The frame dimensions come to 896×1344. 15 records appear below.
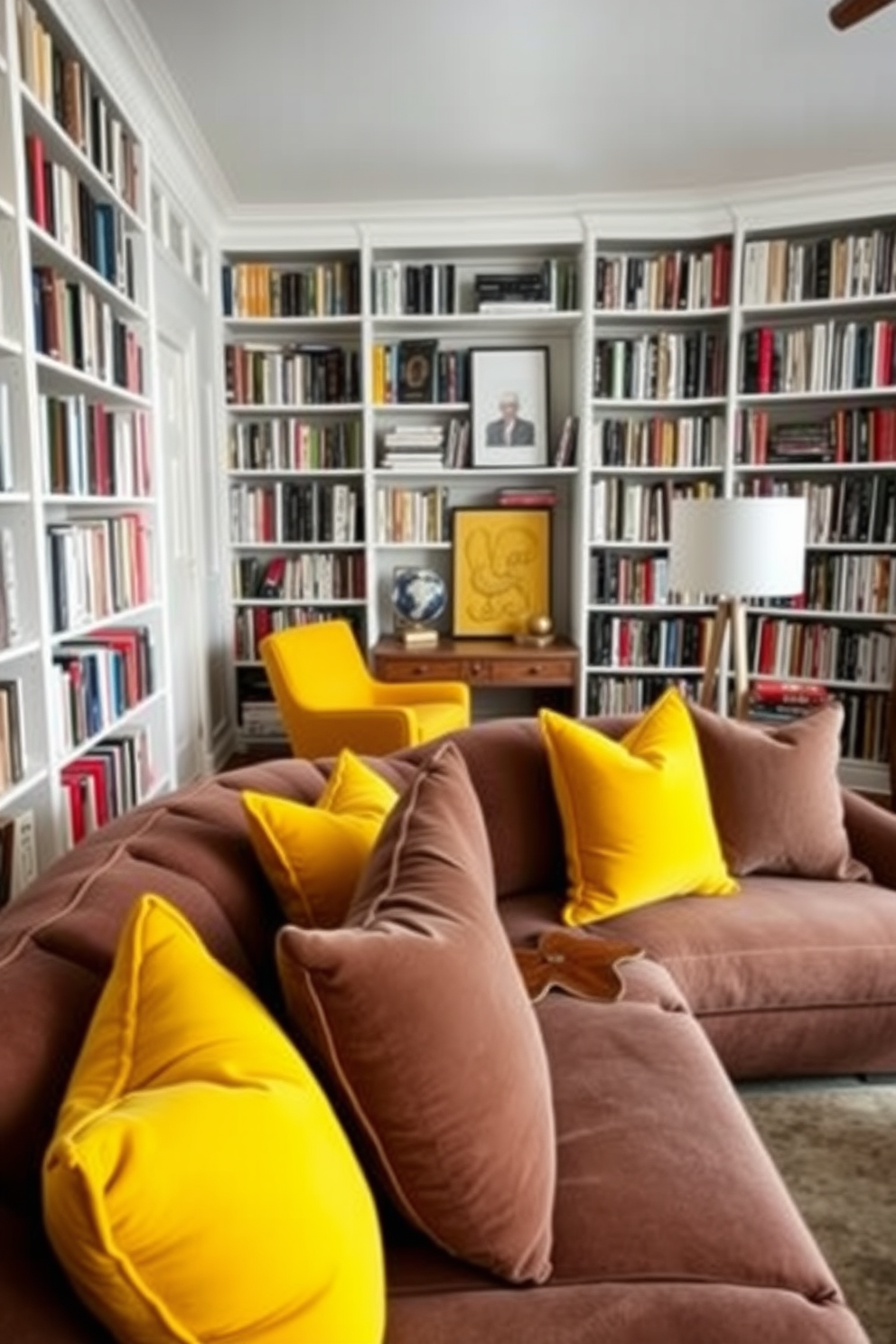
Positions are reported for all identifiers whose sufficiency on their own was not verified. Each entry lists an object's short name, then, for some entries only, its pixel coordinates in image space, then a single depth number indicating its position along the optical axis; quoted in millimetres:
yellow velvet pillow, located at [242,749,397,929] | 1310
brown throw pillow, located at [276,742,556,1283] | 878
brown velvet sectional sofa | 883
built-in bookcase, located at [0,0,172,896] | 2207
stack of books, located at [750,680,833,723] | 3904
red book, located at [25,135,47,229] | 2291
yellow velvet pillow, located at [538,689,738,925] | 1907
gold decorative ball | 4453
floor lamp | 2697
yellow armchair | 3387
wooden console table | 4156
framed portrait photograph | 4465
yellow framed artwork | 4559
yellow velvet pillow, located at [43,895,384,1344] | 633
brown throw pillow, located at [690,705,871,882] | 2109
